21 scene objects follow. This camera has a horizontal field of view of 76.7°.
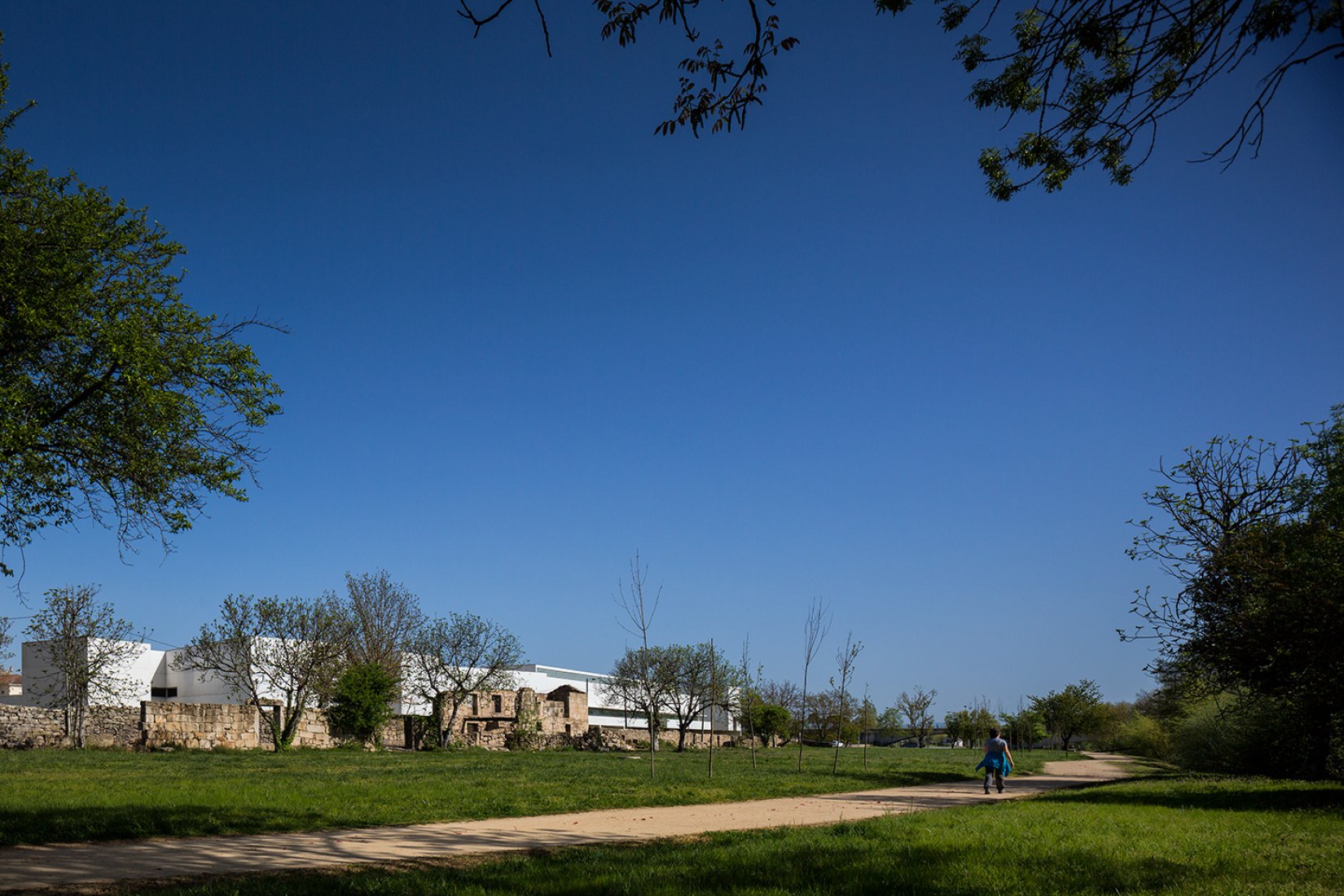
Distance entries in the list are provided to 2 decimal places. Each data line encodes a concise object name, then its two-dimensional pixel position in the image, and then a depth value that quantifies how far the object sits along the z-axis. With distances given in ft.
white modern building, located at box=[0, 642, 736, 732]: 152.97
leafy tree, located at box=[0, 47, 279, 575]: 32.89
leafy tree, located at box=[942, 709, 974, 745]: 230.89
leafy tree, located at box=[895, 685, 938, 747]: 171.50
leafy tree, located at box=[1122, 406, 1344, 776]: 45.60
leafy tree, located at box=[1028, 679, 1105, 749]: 199.21
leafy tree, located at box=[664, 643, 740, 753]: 171.01
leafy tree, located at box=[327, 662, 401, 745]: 118.01
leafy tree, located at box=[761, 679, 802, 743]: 284.37
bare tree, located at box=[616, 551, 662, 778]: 168.45
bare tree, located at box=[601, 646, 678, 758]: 173.78
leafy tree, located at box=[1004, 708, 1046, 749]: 205.67
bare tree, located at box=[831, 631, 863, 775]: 84.53
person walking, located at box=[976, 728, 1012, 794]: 65.00
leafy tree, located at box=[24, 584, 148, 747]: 114.83
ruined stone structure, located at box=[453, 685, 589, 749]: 143.13
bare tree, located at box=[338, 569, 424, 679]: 154.92
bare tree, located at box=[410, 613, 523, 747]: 140.56
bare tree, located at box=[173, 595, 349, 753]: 117.70
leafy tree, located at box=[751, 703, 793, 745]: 196.54
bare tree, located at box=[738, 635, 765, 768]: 102.61
